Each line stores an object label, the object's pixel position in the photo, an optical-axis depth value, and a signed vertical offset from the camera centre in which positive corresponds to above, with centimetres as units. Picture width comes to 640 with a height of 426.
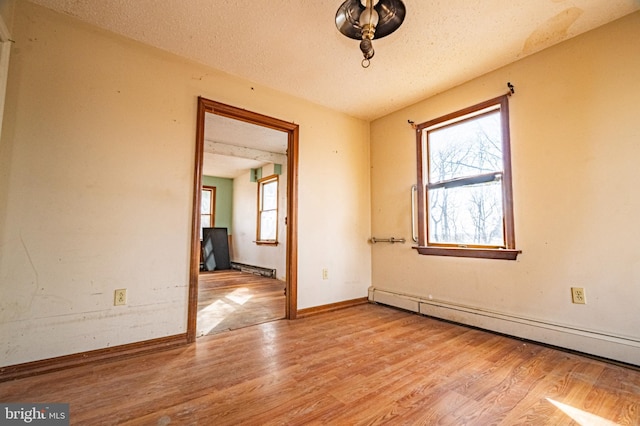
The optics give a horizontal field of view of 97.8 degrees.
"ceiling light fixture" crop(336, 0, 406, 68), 156 +130
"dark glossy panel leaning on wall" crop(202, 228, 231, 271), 665 -38
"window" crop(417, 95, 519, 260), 245 +49
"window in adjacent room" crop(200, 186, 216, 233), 723 +68
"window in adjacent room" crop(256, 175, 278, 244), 582 +50
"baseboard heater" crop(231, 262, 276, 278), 562 -79
